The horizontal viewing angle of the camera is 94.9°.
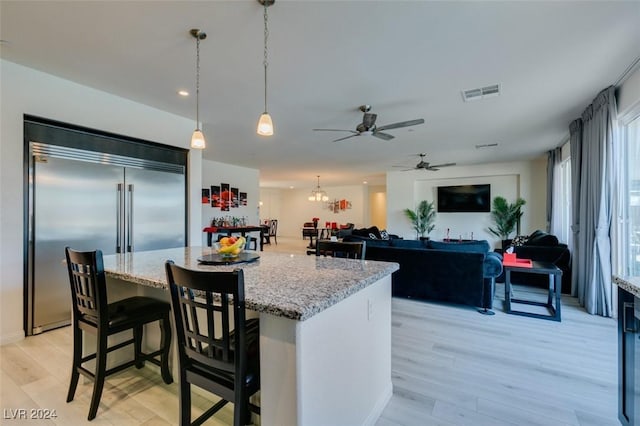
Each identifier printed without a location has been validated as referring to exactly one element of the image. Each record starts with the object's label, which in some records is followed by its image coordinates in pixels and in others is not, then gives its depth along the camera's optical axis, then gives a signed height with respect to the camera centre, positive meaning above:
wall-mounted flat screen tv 8.46 +0.41
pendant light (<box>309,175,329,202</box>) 12.01 +0.73
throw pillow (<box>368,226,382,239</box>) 7.74 -0.54
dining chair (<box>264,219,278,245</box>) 11.90 -0.83
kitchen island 1.22 -0.58
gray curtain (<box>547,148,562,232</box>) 6.38 +0.90
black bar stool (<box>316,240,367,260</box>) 2.46 -0.32
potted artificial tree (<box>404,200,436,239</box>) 9.18 -0.19
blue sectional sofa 3.69 -0.76
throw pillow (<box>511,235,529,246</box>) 6.00 -0.60
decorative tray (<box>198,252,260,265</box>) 2.07 -0.35
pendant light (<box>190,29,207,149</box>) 2.31 +1.41
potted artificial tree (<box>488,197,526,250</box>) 7.94 -0.09
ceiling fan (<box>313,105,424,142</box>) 3.70 +1.11
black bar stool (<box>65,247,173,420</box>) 1.79 -0.70
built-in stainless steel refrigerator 2.99 +0.00
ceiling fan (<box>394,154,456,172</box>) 6.96 +1.12
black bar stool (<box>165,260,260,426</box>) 1.18 -0.63
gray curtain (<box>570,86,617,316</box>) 3.39 +0.11
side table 3.41 -0.98
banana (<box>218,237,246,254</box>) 2.21 -0.27
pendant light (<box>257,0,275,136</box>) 2.21 +0.67
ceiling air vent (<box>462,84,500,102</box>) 3.33 +1.40
